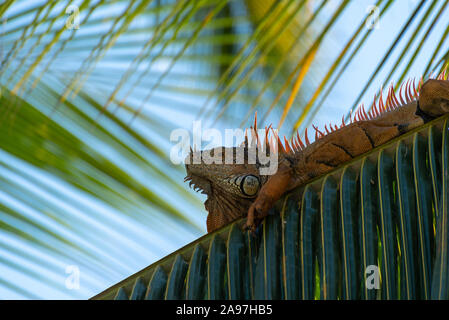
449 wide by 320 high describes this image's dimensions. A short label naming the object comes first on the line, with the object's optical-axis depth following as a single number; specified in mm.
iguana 7430
